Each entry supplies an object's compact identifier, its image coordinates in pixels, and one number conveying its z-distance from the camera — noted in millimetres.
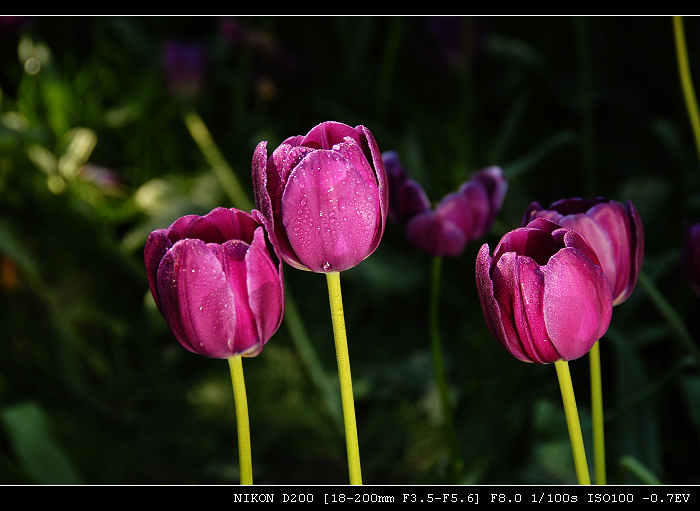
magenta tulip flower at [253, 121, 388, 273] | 1551
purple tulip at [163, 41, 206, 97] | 3250
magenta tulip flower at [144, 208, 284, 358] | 1552
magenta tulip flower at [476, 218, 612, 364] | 1549
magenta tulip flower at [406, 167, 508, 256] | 1703
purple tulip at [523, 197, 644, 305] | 1586
